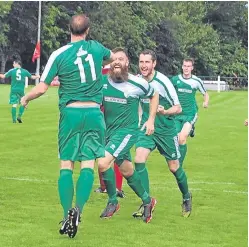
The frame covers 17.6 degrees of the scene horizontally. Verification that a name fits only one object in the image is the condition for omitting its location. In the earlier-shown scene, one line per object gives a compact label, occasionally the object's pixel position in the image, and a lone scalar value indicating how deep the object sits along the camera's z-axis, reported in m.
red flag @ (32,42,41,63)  61.38
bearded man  9.22
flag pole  64.03
